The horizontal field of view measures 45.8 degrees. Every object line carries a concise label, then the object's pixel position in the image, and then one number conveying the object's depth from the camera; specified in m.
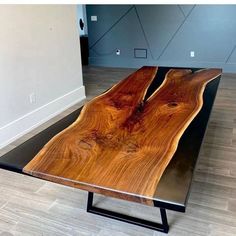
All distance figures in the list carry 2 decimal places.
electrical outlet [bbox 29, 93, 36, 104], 3.21
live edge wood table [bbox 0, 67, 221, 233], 1.17
